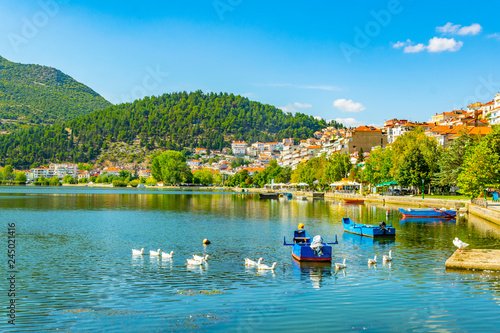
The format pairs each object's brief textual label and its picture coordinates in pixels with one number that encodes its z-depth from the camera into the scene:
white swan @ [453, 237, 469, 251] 23.82
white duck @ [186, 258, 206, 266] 24.08
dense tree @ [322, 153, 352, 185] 119.65
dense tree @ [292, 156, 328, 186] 132.75
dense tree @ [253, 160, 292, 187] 175.00
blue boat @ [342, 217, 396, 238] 36.56
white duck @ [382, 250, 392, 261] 25.15
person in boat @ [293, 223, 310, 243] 29.62
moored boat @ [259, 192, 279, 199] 114.12
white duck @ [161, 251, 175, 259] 26.34
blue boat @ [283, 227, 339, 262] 24.93
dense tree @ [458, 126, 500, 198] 48.53
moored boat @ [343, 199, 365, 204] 86.19
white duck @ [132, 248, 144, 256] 27.64
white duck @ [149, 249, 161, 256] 26.99
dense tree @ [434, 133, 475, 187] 68.31
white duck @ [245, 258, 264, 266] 23.32
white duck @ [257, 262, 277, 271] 22.64
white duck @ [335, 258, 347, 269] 23.20
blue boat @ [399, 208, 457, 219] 53.09
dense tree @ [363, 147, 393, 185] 92.31
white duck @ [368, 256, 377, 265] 24.55
